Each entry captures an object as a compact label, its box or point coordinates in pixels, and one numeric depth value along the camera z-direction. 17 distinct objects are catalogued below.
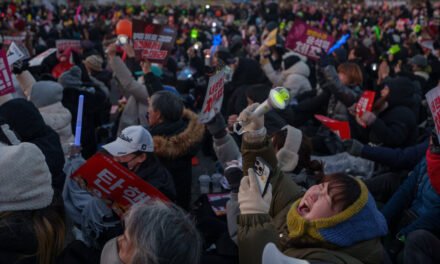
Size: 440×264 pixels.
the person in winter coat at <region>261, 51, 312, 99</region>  5.78
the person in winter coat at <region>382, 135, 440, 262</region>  2.57
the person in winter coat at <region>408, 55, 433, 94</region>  6.67
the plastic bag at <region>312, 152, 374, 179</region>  3.68
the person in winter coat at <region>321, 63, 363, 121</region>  4.49
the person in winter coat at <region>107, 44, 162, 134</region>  4.32
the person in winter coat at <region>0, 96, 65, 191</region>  2.80
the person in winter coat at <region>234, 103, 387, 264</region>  1.68
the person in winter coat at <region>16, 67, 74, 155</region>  3.59
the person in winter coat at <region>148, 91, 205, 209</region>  3.10
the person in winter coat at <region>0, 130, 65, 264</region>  1.74
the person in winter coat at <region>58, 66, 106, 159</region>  4.36
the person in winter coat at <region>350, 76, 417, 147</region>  3.88
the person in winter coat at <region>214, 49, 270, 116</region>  5.95
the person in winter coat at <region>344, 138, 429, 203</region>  3.29
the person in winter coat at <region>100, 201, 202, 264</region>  1.45
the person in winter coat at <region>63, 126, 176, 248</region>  2.54
